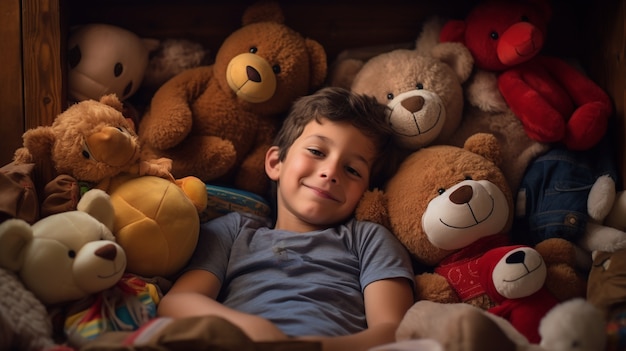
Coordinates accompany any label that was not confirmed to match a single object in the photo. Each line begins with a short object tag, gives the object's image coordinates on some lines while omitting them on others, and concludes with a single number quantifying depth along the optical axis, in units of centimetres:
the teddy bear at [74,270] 110
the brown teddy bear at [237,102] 152
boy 124
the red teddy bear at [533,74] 152
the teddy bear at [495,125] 158
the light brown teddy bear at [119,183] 126
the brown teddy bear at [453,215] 134
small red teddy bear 126
